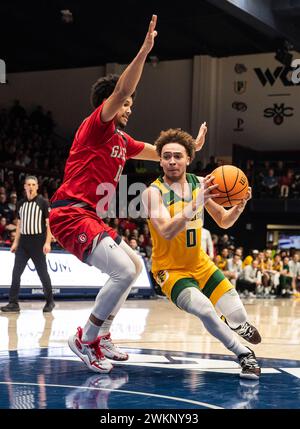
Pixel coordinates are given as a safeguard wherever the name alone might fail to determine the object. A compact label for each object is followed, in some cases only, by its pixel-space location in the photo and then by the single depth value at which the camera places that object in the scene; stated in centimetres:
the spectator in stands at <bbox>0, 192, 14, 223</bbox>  1461
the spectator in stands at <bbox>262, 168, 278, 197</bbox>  2308
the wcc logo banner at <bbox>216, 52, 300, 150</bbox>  2400
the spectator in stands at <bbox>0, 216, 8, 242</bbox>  1346
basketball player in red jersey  443
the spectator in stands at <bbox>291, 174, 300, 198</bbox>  2277
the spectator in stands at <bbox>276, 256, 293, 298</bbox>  1900
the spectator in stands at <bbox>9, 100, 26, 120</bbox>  2323
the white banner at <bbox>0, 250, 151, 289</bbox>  1127
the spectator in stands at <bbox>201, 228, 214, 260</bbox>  1252
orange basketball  443
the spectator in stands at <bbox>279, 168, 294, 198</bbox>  2286
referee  915
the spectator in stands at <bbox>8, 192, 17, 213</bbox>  1520
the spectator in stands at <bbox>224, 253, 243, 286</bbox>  1731
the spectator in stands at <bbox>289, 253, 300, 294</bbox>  1988
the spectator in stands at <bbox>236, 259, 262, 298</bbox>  1789
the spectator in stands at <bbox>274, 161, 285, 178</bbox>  2330
